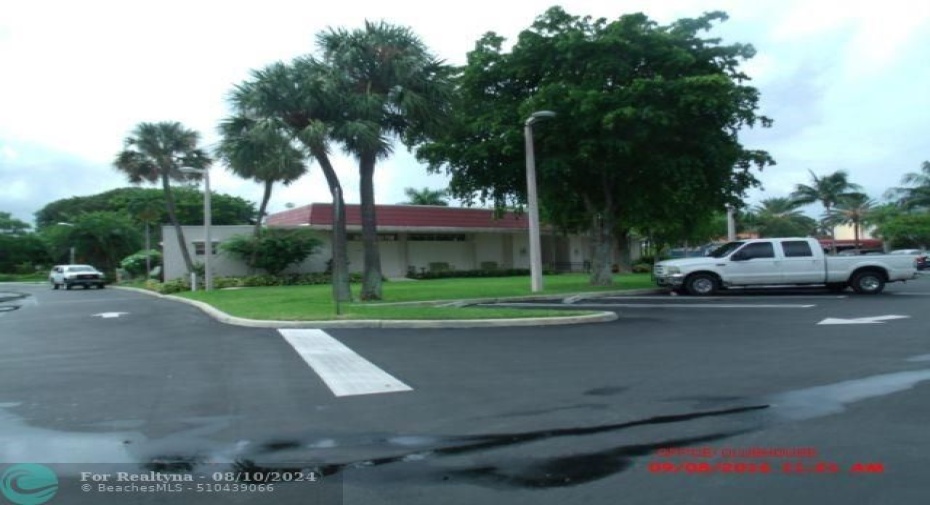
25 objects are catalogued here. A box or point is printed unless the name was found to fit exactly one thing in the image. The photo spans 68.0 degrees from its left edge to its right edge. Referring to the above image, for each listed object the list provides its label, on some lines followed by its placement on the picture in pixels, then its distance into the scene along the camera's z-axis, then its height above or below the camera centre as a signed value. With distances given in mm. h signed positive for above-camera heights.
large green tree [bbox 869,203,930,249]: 51688 +2567
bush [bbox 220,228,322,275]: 33875 +1481
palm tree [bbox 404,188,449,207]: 62475 +7024
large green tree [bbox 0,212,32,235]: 71812 +6448
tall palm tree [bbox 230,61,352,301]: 17734 +4566
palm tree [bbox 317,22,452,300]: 18172 +5105
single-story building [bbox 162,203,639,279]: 35938 +1980
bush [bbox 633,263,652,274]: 44634 -44
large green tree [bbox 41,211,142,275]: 51781 +3403
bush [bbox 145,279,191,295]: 30562 -239
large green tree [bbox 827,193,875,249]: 58125 +4430
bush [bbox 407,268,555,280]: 38312 -41
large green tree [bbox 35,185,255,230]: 67562 +8376
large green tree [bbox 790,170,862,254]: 56656 +6049
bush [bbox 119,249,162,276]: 45094 +1197
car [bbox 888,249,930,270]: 37712 -95
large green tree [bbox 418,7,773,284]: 21172 +4814
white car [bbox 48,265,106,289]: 40500 +443
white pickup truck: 20062 -153
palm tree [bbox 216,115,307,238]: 17469 +3489
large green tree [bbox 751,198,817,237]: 63844 +4134
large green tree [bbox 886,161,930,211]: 55781 +5552
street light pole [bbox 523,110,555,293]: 20847 +1974
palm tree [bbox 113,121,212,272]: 34000 +6317
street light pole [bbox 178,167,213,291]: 28172 +1375
